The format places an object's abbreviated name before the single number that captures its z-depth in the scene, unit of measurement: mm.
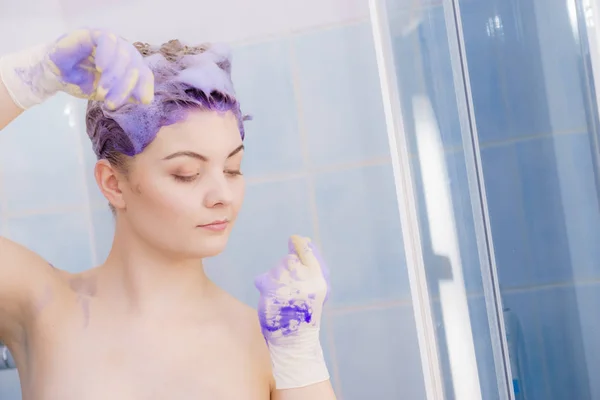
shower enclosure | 1018
